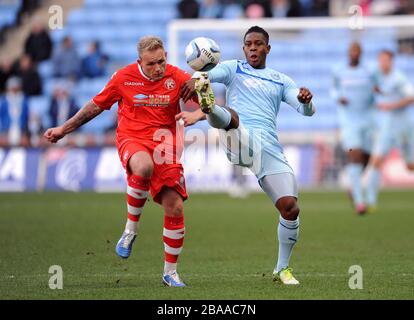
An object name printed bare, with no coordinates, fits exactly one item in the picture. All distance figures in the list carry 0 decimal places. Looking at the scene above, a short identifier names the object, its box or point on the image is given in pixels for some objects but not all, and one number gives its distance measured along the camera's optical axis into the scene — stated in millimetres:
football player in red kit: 18328
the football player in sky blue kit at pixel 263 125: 18687
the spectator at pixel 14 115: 51750
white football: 18500
